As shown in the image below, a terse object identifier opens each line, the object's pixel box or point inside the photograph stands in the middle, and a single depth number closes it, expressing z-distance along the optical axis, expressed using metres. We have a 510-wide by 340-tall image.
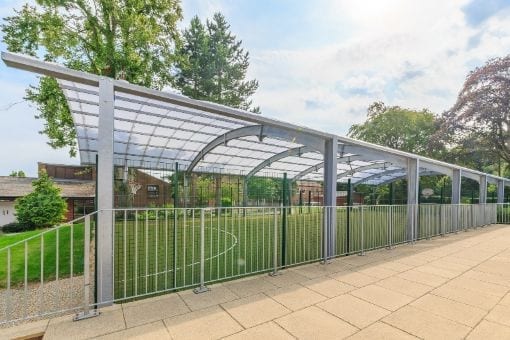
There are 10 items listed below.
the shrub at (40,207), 14.64
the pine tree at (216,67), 19.94
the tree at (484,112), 19.08
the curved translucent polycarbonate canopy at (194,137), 4.31
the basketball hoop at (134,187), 8.06
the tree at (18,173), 34.23
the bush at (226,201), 9.08
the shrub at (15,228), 14.84
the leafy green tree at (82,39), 12.12
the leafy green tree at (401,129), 25.95
